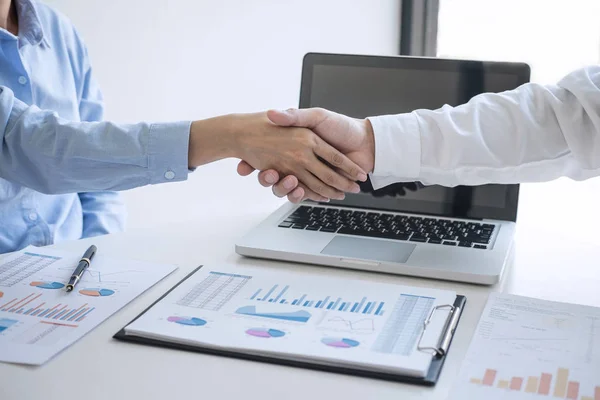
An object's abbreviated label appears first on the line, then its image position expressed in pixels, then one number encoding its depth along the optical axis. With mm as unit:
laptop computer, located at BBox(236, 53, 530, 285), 1154
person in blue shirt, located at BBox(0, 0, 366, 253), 1284
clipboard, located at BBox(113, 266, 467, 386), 809
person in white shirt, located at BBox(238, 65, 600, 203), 1205
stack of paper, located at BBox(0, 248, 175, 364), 898
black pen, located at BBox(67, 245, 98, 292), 1044
